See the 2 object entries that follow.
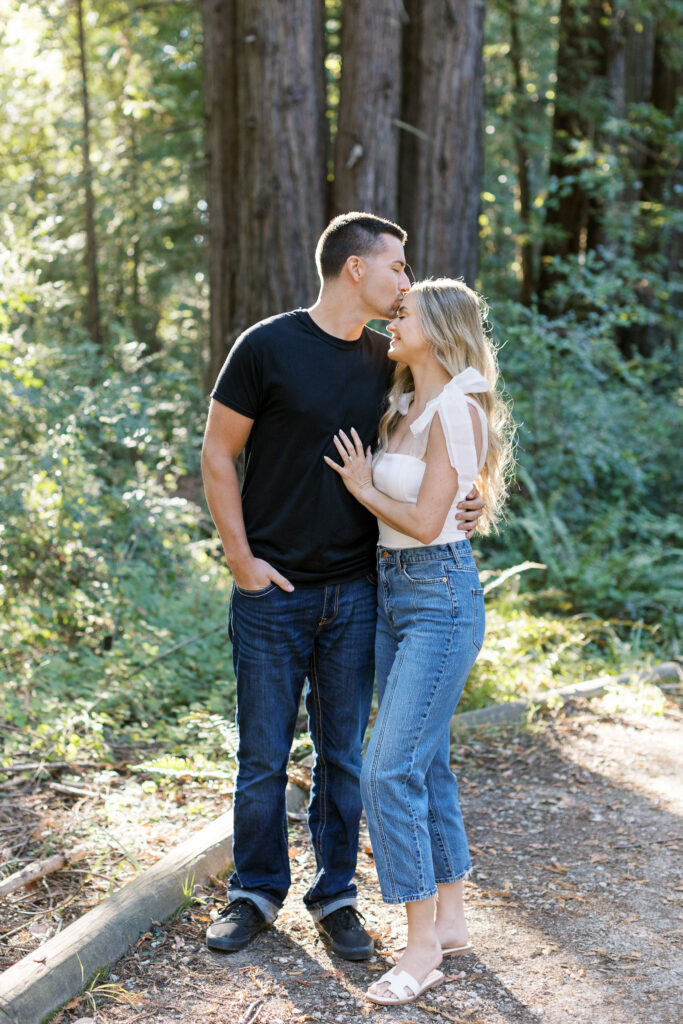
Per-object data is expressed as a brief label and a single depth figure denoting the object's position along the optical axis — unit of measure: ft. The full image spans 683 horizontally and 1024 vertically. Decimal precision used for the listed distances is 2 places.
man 10.36
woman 9.68
